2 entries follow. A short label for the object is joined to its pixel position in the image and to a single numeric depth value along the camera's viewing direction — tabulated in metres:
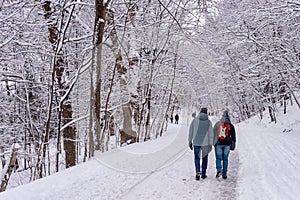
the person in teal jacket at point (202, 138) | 7.59
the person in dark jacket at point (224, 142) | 7.44
